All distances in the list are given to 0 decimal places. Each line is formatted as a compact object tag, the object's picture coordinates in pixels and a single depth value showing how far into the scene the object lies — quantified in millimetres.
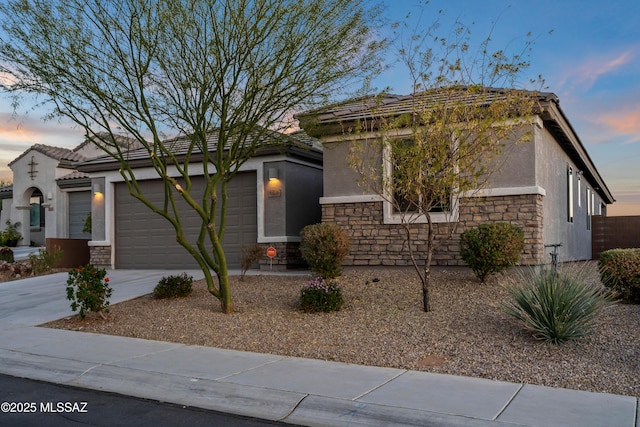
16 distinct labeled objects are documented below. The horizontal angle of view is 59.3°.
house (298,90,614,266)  11959
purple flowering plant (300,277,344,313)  9391
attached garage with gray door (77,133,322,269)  15281
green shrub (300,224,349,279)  11875
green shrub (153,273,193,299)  11289
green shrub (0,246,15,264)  18119
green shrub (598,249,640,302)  8914
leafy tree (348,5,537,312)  8711
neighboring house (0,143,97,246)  24969
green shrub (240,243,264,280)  13234
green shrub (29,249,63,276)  16922
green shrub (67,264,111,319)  9633
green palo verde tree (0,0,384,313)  9523
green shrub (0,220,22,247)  27892
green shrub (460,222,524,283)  10586
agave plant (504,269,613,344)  7094
